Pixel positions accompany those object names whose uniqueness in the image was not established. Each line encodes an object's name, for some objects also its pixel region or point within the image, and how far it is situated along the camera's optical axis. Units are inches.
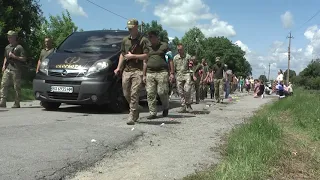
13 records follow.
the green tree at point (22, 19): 947.3
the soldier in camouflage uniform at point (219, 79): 562.3
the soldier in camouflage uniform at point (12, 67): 375.6
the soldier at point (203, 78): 642.5
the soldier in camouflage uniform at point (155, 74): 304.7
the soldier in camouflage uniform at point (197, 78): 537.9
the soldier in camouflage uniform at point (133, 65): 266.7
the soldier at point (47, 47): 387.8
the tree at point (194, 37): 3954.2
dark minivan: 316.2
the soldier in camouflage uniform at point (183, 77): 385.5
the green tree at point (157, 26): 3203.7
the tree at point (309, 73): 3164.9
